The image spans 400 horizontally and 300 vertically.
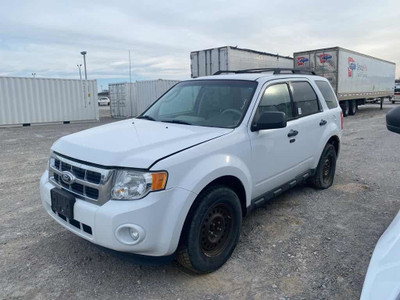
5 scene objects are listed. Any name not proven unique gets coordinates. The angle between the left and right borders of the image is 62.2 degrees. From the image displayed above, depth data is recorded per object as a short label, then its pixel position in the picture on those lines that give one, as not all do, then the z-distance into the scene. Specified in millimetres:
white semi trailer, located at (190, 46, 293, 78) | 16828
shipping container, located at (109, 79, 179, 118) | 21250
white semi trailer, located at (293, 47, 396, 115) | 17781
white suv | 2555
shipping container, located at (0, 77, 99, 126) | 17047
